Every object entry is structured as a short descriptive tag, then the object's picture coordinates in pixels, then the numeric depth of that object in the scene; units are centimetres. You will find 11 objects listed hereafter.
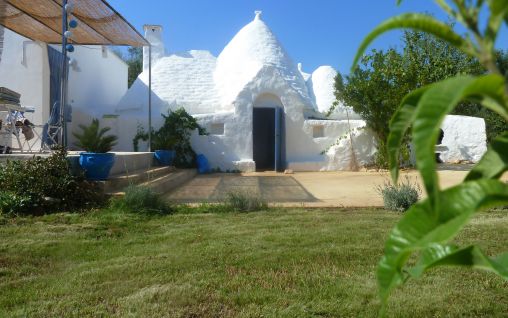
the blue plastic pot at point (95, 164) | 633
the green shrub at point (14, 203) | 525
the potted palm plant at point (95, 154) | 634
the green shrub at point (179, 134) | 1361
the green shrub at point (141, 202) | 569
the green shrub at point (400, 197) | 606
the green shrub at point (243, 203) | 612
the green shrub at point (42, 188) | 539
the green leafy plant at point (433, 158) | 56
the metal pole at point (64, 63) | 716
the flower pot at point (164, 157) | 1196
